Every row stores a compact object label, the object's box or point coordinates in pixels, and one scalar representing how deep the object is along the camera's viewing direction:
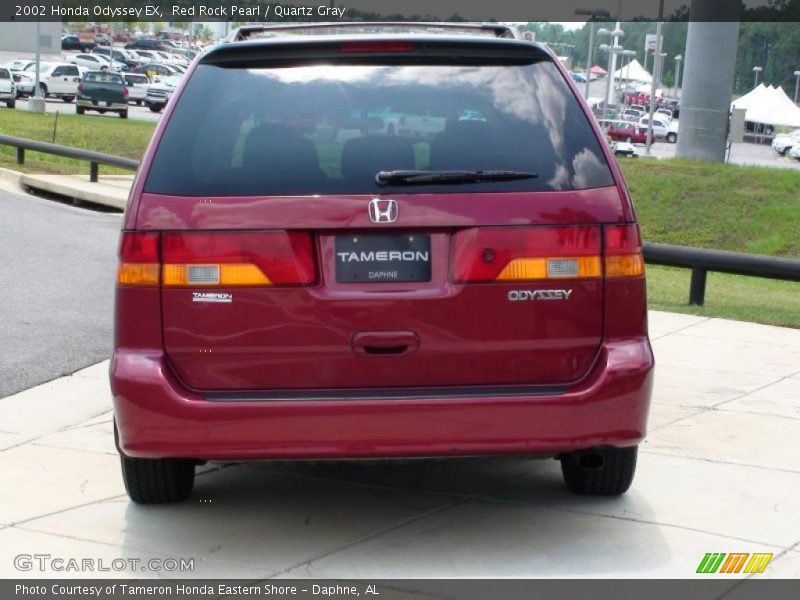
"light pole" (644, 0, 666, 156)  53.20
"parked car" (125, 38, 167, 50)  116.53
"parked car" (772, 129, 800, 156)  71.06
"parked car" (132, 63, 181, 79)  76.69
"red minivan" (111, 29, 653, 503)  4.54
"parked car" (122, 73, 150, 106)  62.55
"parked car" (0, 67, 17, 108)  51.69
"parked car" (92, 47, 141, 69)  92.81
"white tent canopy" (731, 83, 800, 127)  68.12
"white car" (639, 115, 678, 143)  79.50
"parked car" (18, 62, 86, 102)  57.06
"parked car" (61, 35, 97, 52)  110.44
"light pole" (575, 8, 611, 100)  58.16
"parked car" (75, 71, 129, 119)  48.38
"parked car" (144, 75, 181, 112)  58.53
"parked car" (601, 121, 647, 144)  72.64
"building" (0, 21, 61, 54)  95.49
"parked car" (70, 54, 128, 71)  85.19
